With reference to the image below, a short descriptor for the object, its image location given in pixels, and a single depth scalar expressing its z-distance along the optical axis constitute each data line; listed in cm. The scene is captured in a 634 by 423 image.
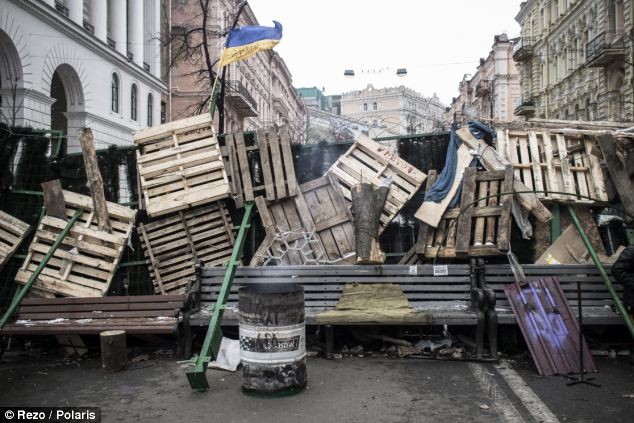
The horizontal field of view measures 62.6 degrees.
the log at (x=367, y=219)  709
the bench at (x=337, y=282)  659
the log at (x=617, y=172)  734
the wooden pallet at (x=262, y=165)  801
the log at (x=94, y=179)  807
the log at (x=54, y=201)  812
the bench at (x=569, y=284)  613
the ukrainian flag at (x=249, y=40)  1033
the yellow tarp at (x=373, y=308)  591
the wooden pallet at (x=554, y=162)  765
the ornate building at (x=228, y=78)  3331
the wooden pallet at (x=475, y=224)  708
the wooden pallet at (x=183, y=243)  814
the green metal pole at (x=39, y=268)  671
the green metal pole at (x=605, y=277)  567
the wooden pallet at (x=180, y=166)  795
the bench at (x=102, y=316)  634
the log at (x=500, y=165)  725
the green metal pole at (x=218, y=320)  495
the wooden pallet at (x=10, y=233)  809
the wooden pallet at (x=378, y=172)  783
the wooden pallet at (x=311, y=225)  774
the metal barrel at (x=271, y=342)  482
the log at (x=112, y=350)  584
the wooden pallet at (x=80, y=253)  777
